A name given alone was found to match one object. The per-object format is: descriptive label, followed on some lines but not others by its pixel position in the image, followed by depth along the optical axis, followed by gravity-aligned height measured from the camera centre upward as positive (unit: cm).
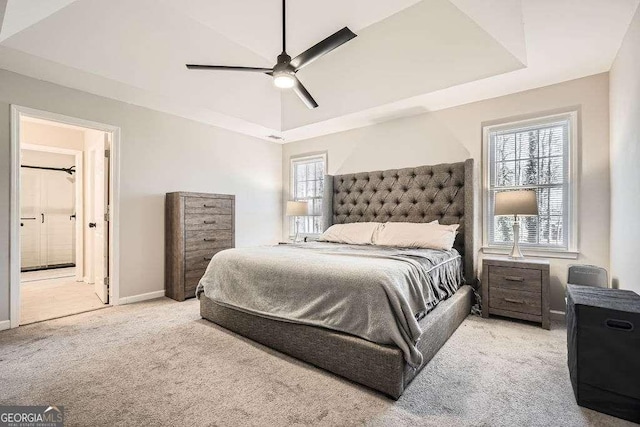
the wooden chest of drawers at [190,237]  345 -31
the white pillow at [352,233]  342 -27
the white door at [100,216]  332 -6
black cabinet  140 -72
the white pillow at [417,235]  288 -25
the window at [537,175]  277 +38
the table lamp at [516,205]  261 +6
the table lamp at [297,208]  431 +5
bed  160 -61
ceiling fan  203 +116
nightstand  252 -70
